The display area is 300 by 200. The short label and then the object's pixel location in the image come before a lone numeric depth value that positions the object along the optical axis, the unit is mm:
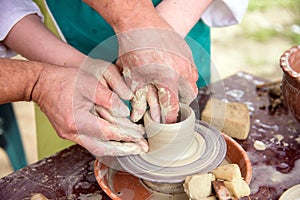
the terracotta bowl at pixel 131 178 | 1286
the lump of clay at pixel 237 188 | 1165
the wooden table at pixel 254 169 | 1334
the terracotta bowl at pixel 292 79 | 1401
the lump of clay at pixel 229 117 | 1531
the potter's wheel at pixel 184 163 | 1240
